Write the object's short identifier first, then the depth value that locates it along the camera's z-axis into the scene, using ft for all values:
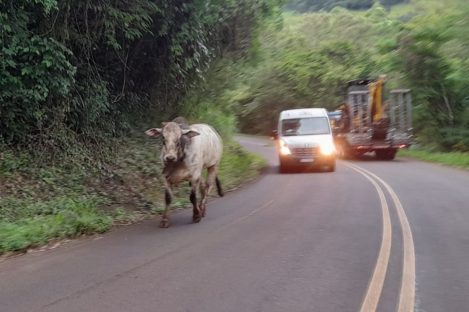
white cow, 32.42
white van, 69.46
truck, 91.15
